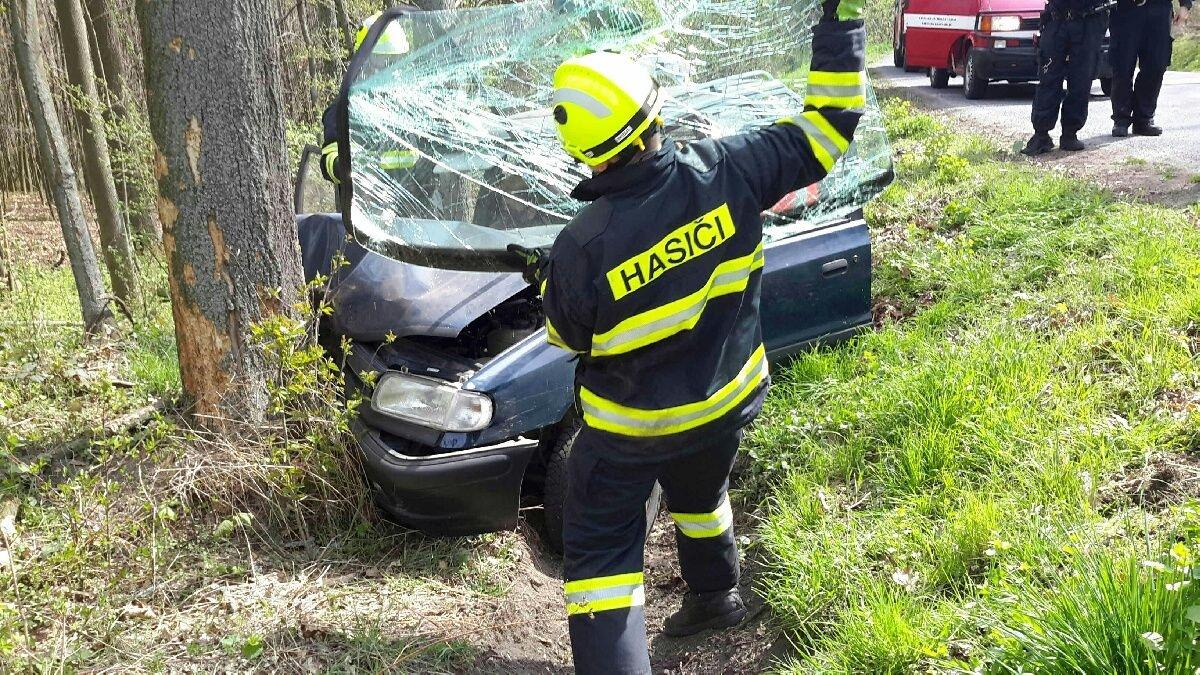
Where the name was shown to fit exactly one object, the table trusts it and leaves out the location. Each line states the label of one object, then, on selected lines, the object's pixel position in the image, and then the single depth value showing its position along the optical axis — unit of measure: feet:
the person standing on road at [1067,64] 22.44
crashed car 10.32
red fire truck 32.09
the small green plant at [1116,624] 6.07
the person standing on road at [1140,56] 22.41
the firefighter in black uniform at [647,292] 7.91
